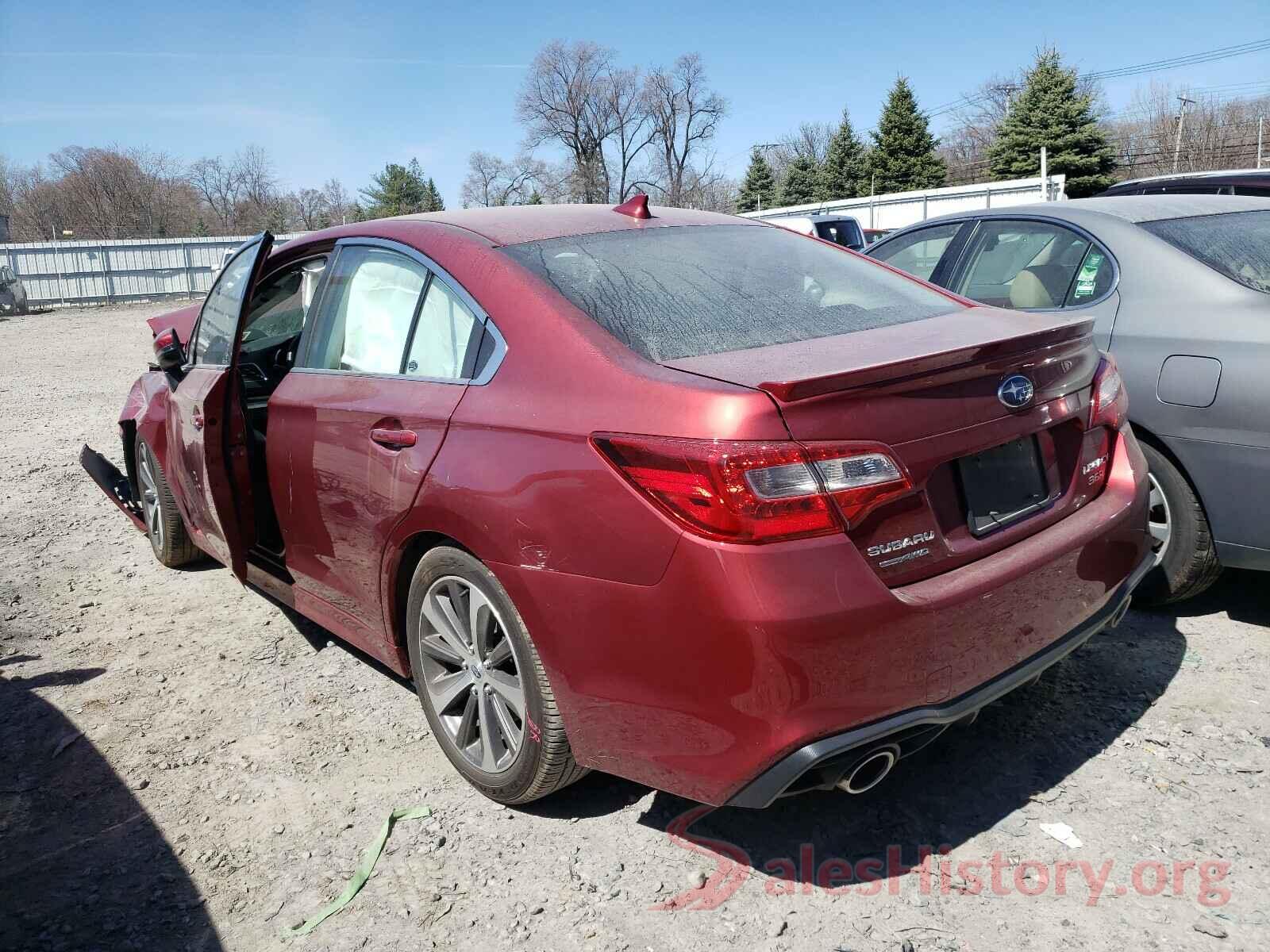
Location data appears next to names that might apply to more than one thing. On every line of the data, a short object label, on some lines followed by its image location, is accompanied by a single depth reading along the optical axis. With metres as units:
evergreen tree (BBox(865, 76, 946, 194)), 49.31
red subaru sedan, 2.00
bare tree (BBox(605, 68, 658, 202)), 67.19
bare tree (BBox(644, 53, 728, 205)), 69.06
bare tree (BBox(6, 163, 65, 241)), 53.50
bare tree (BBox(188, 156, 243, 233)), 67.94
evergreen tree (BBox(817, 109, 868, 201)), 52.94
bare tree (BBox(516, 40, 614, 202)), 65.94
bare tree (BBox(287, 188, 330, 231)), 67.66
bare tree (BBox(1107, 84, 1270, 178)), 55.94
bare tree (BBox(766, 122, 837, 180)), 70.50
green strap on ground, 2.35
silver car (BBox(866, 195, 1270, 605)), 3.25
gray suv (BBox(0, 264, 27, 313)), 29.35
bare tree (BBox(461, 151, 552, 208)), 67.06
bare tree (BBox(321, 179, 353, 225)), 70.56
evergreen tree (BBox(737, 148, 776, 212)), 62.41
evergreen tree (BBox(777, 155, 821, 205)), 59.12
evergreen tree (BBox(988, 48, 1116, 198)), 40.88
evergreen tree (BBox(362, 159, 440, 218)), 71.88
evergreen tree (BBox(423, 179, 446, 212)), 75.81
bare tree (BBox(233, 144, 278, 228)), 66.44
